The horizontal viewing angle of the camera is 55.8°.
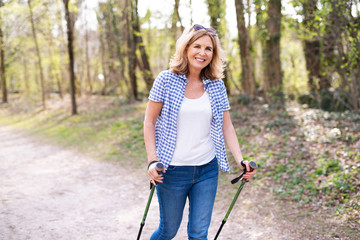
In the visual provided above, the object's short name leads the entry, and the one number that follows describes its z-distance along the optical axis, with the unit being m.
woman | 2.59
